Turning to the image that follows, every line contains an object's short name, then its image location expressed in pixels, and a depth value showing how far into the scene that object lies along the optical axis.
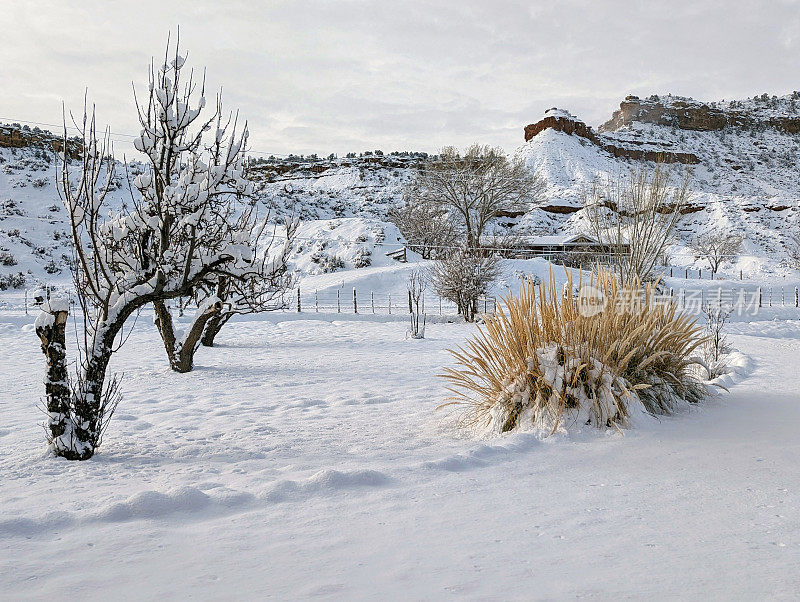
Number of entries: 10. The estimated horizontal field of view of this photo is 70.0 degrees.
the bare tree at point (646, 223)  12.39
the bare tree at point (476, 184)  33.03
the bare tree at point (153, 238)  3.84
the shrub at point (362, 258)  30.27
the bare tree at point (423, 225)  35.96
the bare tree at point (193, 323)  7.94
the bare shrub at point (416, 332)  12.52
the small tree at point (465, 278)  18.50
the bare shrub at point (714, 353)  6.95
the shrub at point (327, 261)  29.95
